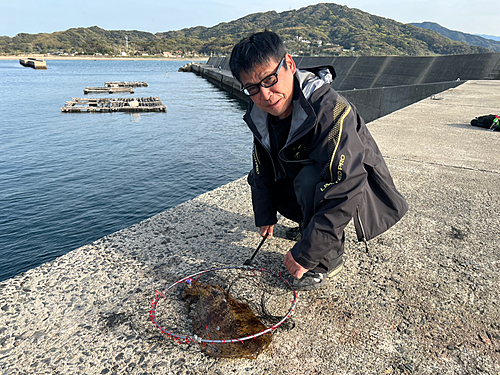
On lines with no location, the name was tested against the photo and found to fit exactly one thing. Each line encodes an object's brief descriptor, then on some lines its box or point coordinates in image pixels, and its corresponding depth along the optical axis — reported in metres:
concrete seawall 10.33
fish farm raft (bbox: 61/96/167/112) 21.88
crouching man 1.83
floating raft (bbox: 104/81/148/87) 40.61
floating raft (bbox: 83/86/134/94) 34.12
